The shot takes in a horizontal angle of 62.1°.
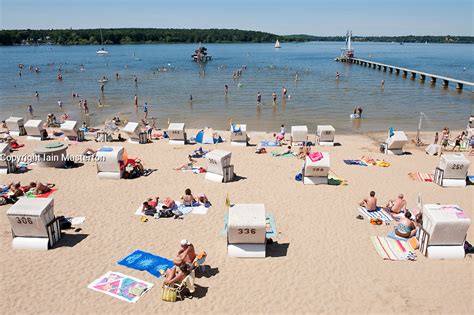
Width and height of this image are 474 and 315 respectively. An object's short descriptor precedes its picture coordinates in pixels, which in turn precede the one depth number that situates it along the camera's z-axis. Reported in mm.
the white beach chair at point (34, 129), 18797
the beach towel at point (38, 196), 11852
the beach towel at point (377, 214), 10498
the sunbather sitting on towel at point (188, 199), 11191
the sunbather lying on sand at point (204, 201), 11320
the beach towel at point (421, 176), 13586
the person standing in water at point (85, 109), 27475
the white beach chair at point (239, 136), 17969
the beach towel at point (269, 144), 18328
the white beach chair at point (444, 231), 8312
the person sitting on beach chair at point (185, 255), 7500
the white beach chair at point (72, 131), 18609
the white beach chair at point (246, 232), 8305
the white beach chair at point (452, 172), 12859
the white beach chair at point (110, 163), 13414
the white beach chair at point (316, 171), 12766
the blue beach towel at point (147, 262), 8133
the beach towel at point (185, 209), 10883
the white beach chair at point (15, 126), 19844
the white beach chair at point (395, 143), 16562
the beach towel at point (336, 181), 13105
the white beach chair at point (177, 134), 18250
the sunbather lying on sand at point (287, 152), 16609
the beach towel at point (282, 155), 16531
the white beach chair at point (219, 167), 13172
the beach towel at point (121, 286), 7355
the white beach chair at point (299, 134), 18266
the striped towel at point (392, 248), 8617
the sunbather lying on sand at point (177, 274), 7340
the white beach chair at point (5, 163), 14180
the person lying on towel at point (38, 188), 12022
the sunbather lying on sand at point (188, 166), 14679
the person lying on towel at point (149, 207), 10758
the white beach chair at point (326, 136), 18375
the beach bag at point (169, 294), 7230
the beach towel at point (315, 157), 12802
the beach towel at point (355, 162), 15422
